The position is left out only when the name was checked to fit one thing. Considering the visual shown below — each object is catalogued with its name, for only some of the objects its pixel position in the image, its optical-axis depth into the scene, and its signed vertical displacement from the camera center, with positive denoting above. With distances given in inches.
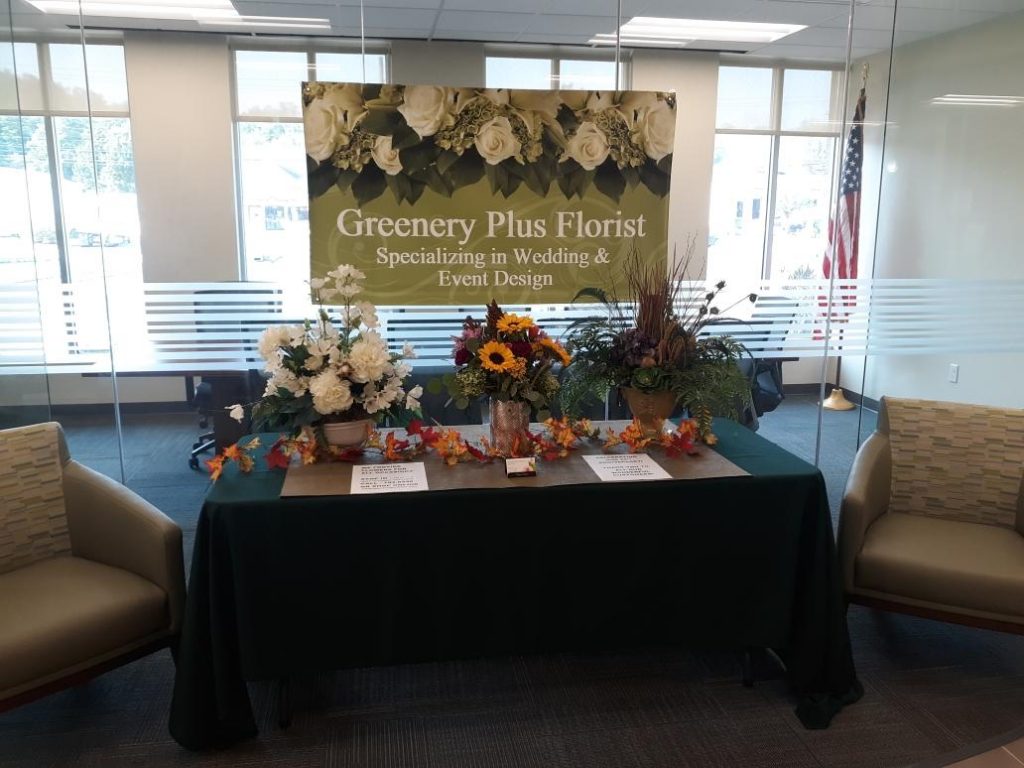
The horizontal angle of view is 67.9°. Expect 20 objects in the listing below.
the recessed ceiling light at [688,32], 161.5 +46.8
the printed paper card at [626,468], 92.6 -27.0
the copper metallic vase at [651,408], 104.5 -21.5
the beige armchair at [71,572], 83.7 -40.7
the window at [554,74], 157.9 +36.1
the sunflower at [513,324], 94.3 -9.2
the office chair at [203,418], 158.2 -36.8
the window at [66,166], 136.3 +14.3
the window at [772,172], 163.2 +17.0
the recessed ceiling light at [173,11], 138.3 +43.4
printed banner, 135.8 +11.2
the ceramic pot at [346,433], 96.1 -23.2
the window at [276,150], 146.2 +18.6
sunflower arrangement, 93.3 -13.8
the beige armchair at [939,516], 99.7 -39.5
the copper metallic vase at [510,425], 97.3 -22.5
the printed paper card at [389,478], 88.3 -27.3
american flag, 169.3 +9.8
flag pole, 175.9 -33.9
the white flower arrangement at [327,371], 92.1 -14.9
